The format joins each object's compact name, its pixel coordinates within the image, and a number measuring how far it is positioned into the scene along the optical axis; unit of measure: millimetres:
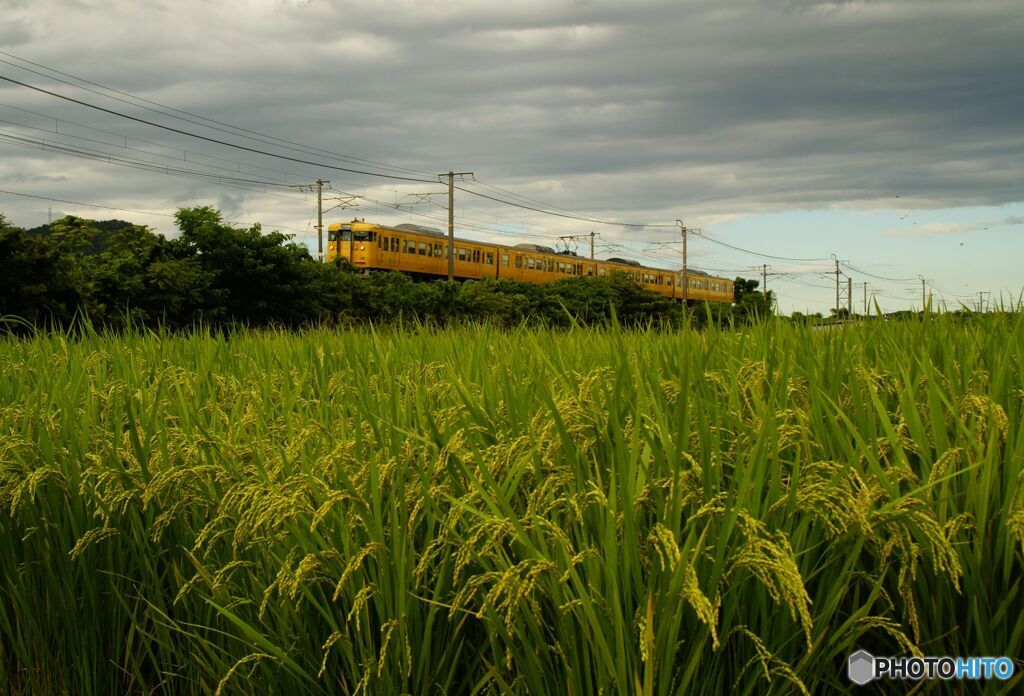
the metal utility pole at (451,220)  37106
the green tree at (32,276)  16812
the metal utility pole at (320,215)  49594
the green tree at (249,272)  23422
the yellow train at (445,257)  36638
